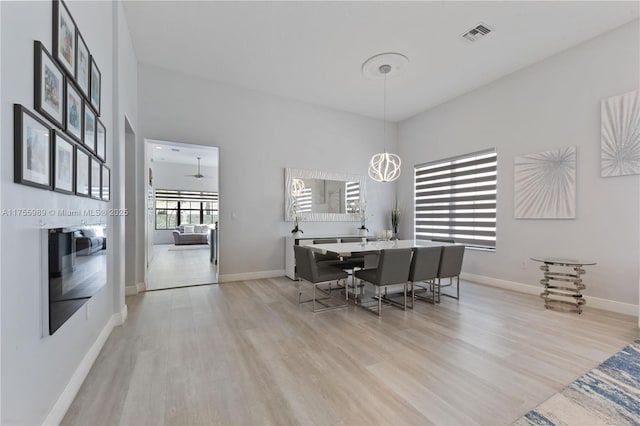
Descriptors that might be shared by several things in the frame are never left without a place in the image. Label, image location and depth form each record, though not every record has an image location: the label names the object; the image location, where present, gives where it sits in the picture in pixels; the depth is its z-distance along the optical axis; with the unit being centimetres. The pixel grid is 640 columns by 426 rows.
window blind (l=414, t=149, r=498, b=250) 469
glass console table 328
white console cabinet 488
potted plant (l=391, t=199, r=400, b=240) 626
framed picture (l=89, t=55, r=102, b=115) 212
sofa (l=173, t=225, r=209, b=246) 1070
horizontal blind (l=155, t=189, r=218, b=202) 1123
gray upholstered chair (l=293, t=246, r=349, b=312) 323
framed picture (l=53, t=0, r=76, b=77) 153
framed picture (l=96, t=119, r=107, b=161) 223
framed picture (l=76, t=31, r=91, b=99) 183
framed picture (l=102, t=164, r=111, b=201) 240
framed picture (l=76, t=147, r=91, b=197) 182
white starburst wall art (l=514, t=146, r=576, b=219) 369
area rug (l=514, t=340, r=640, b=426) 156
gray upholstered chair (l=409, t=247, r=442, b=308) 339
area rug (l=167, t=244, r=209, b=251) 993
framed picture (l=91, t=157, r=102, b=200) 211
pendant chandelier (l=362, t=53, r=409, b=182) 380
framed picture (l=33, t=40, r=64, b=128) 134
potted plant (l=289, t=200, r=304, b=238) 518
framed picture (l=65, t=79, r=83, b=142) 167
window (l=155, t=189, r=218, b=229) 1158
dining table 320
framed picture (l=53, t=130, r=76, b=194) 150
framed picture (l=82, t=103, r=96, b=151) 194
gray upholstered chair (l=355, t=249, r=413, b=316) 309
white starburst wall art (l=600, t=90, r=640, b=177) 314
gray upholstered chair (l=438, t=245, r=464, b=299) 361
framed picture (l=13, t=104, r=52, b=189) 117
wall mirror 529
